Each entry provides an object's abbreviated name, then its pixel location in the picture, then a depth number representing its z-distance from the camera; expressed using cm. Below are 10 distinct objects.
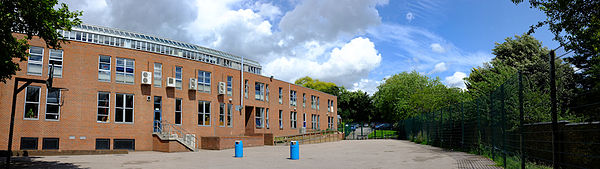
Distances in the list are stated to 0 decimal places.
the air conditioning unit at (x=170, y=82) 2666
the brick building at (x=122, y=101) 2245
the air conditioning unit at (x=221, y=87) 3100
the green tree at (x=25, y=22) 1102
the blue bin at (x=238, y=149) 1870
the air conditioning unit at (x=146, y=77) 2538
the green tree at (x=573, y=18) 1111
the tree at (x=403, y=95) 4541
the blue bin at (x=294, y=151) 1675
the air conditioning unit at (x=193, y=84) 2840
